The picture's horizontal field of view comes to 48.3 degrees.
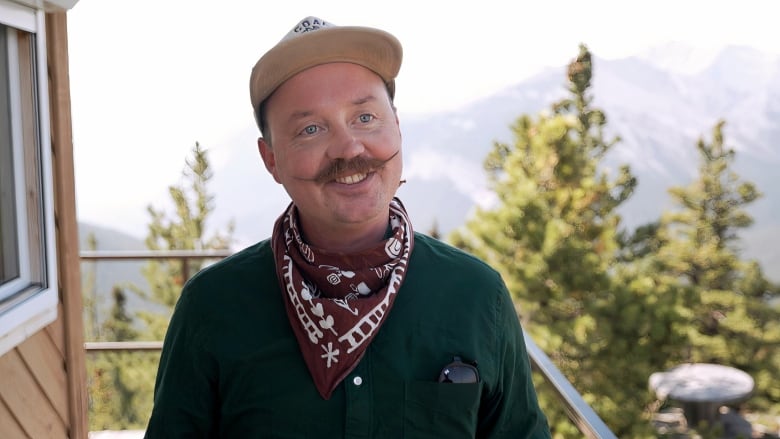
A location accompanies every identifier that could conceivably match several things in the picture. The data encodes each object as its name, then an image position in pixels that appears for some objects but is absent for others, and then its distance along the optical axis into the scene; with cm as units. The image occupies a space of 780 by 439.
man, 117
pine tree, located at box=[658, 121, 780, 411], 1881
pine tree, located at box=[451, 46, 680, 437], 1179
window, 184
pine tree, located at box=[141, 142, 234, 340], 1405
